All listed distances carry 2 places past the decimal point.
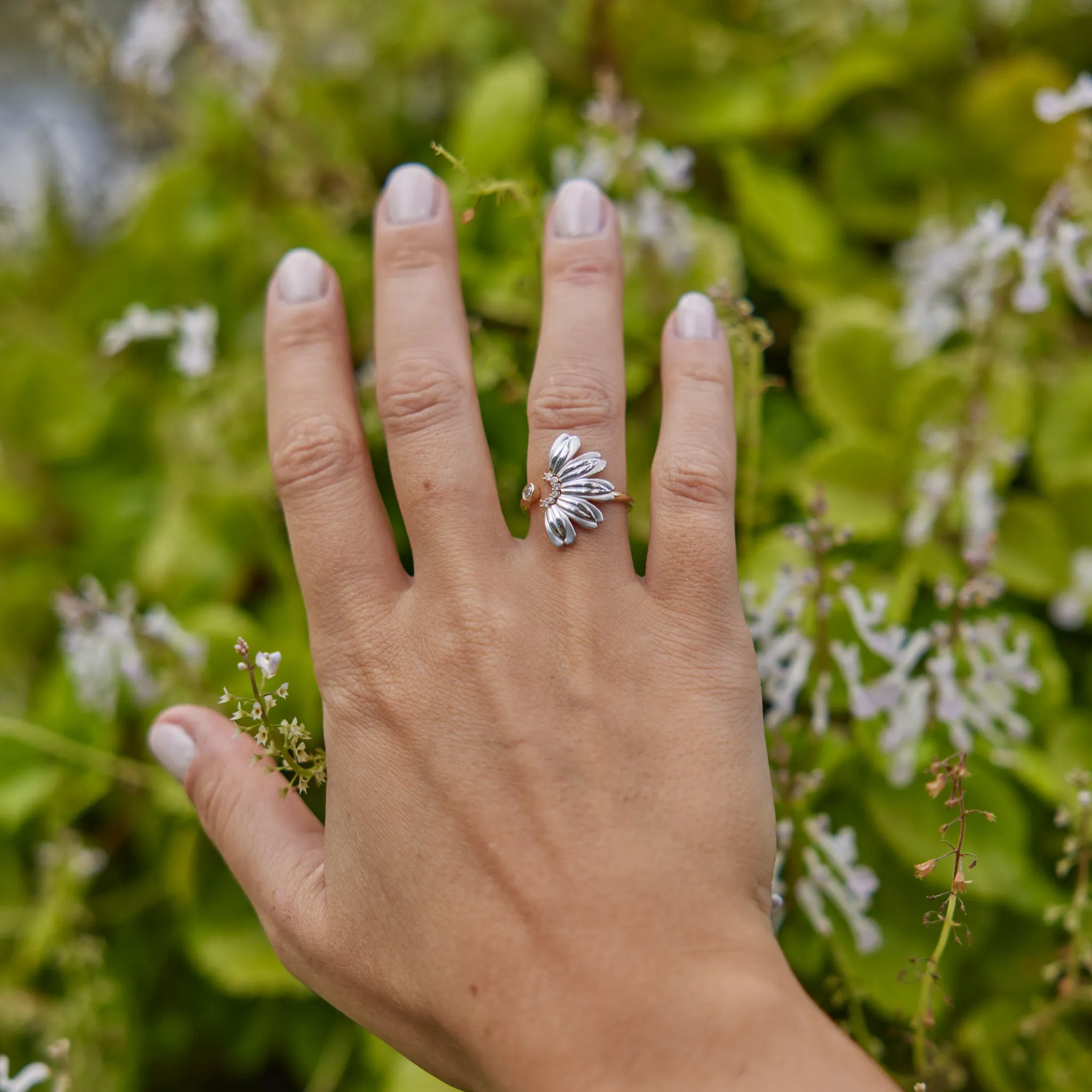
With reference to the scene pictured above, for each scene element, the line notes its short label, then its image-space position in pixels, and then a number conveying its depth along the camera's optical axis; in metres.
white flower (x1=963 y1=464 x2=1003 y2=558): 0.35
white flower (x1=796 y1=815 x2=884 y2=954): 0.32
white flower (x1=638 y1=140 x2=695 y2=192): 0.36
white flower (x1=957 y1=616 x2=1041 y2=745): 0.32
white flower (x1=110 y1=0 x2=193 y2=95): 0.39
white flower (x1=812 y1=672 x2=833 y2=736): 0.32
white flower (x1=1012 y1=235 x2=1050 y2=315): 0.33
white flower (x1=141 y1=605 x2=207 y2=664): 0.35
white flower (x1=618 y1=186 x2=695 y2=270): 0.37
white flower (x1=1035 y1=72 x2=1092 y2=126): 0.32
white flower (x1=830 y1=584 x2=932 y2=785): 0.32
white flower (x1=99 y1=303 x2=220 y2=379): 0.36
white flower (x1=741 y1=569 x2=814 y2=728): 0.32
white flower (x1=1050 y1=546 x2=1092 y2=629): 0.37
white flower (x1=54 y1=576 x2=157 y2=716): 0.34
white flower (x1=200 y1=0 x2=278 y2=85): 0.39
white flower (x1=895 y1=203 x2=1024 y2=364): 0.34
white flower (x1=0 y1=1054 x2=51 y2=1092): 0.30
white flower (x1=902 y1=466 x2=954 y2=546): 0.36
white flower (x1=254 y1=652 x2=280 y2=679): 0.28
